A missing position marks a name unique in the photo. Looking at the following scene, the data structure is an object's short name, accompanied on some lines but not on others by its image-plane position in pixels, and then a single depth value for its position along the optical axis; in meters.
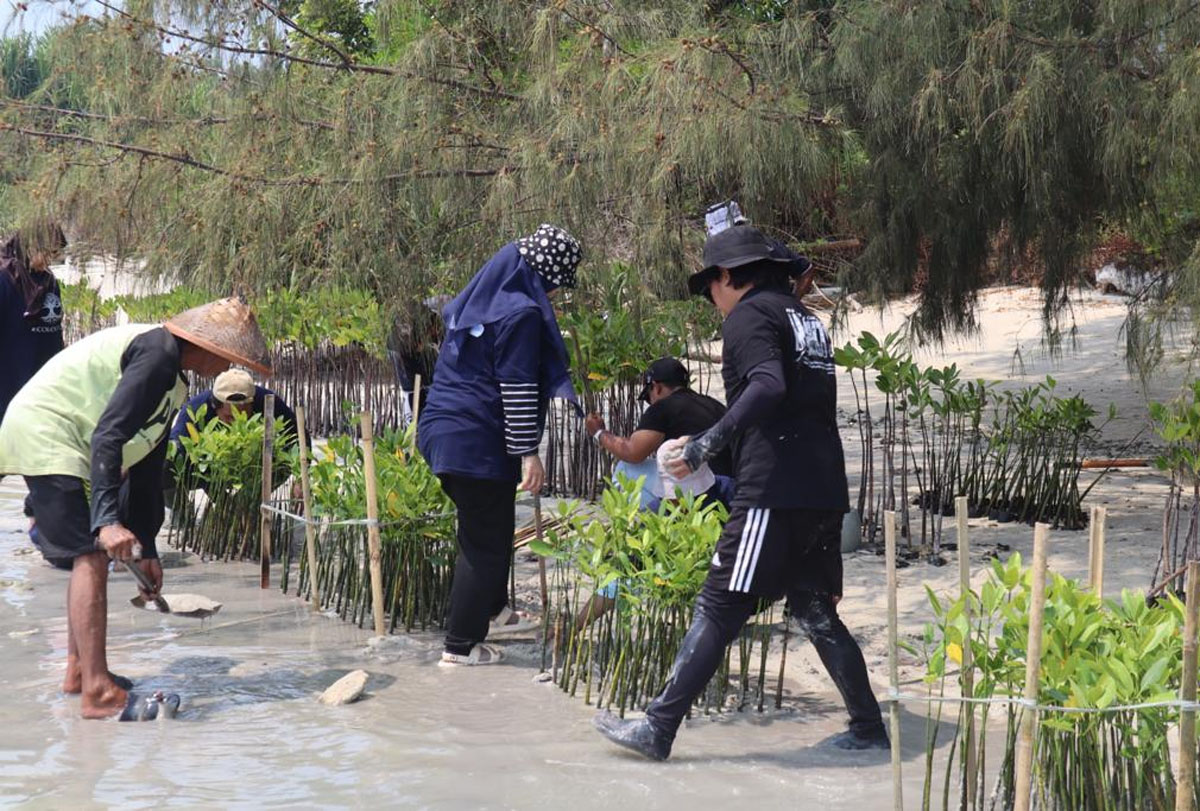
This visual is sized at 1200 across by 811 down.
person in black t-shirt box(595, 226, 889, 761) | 3.74
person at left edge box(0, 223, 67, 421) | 6.42
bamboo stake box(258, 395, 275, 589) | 5.83
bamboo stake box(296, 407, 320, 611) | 5.45
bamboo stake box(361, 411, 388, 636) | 4.88
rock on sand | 4.48
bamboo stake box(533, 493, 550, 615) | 4.86
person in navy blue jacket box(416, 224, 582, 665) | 4.60
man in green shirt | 4.10
